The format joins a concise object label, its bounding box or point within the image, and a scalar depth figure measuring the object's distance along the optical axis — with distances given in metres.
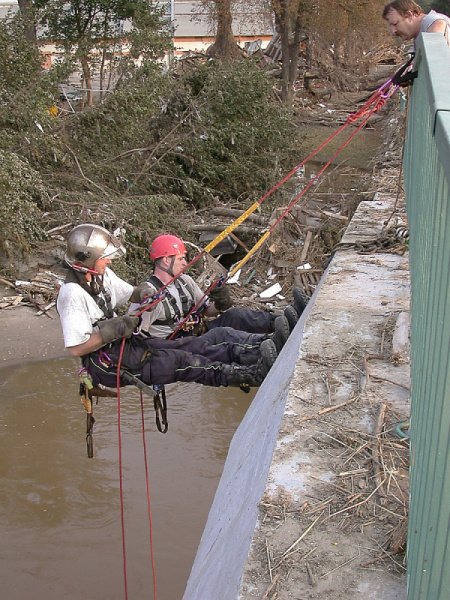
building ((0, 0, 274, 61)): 31.98
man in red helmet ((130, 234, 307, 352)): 6.50
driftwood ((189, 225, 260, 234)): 16.09
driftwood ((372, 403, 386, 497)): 3.77
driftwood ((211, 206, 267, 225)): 17.05
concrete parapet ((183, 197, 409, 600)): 3.33
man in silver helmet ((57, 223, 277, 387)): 5.86
